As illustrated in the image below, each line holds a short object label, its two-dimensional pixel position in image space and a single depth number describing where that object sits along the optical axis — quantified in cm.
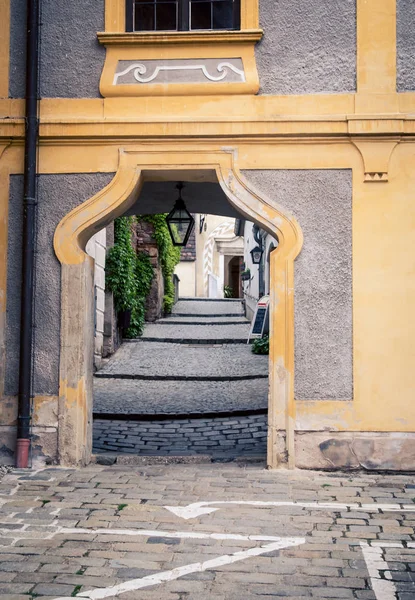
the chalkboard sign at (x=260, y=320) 1812
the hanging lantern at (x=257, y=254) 2116
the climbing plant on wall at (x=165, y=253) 2086
